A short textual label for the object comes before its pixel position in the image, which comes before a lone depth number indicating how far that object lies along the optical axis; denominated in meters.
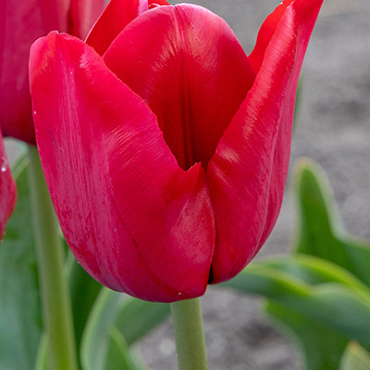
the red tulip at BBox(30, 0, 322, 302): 0.46
